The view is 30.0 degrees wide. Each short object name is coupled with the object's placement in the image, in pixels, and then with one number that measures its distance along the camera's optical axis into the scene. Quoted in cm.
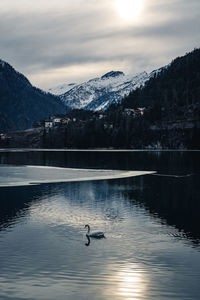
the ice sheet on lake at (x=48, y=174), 9975
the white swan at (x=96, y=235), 4406
